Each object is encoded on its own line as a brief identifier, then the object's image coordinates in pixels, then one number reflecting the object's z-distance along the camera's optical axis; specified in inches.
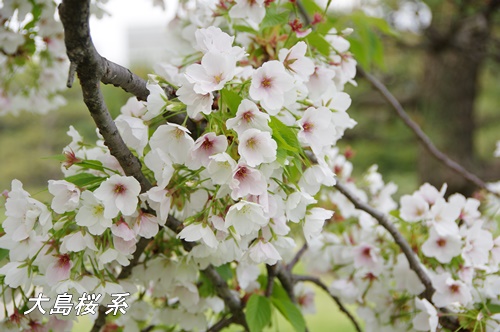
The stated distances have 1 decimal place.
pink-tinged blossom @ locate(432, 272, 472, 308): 31.6
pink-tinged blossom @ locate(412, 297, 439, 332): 30.4
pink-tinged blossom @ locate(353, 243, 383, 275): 36.8
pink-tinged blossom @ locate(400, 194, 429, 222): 35.5
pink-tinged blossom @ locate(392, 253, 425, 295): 34.8
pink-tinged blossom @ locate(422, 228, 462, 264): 33.2
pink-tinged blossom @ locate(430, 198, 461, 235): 33.4
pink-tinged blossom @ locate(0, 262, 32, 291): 27.1
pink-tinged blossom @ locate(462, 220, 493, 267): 33.0
